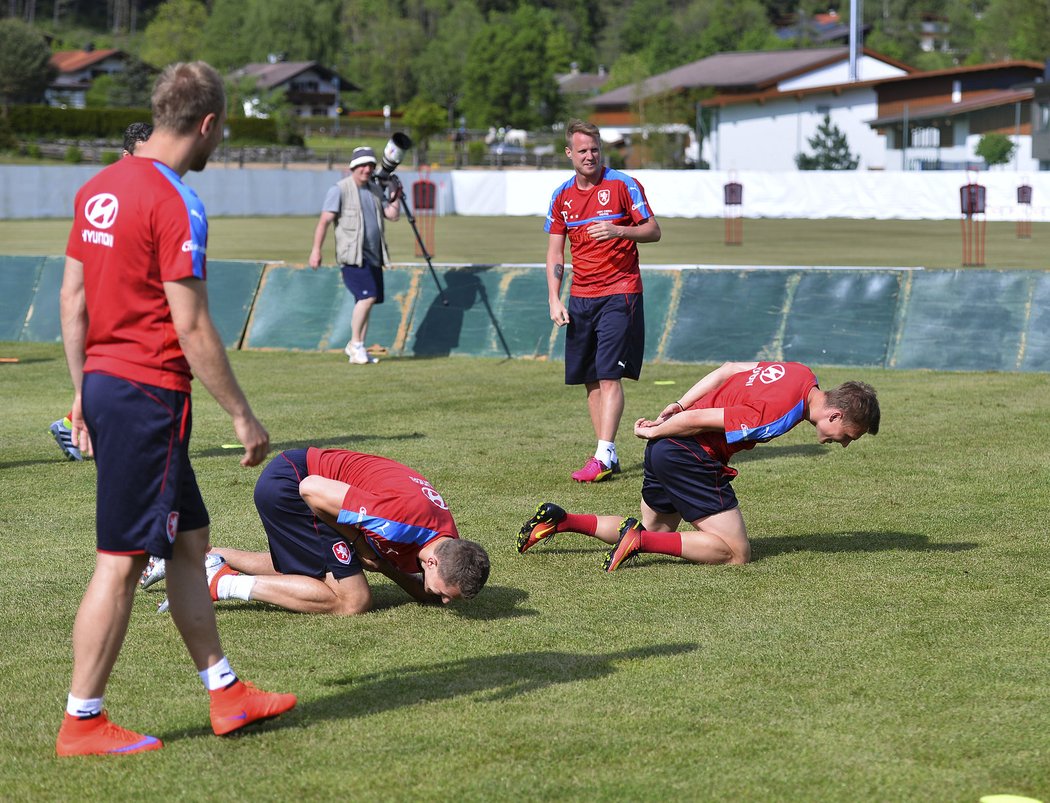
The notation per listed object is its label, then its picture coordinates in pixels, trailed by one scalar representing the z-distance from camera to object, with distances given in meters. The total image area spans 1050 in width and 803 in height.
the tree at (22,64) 98.38
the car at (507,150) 78.29
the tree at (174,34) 119.75
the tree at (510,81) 114.19
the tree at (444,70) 131.25
